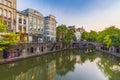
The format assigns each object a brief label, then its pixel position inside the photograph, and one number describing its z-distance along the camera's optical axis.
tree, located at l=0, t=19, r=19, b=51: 13.33
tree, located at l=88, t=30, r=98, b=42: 56.42
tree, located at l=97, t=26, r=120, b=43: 32.92
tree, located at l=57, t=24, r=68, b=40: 35.23
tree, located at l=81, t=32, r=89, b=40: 55.71
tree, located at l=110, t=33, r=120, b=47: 22.16
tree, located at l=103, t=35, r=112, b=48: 24.04
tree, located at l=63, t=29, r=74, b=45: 34.76
